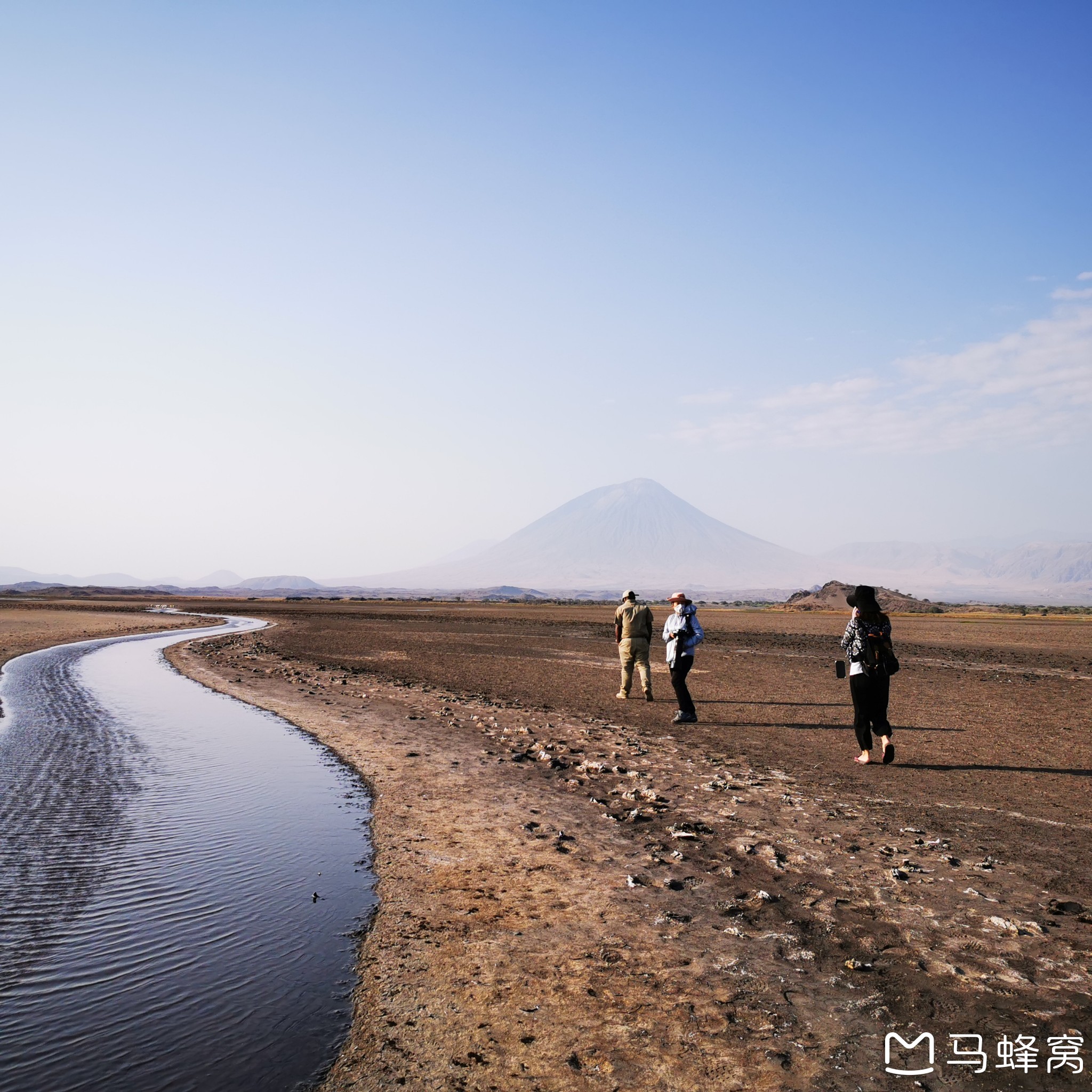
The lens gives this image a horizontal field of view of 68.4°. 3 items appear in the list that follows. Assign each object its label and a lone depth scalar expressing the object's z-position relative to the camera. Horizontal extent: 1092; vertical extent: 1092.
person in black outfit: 10.73
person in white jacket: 13.91
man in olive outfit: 15.84
